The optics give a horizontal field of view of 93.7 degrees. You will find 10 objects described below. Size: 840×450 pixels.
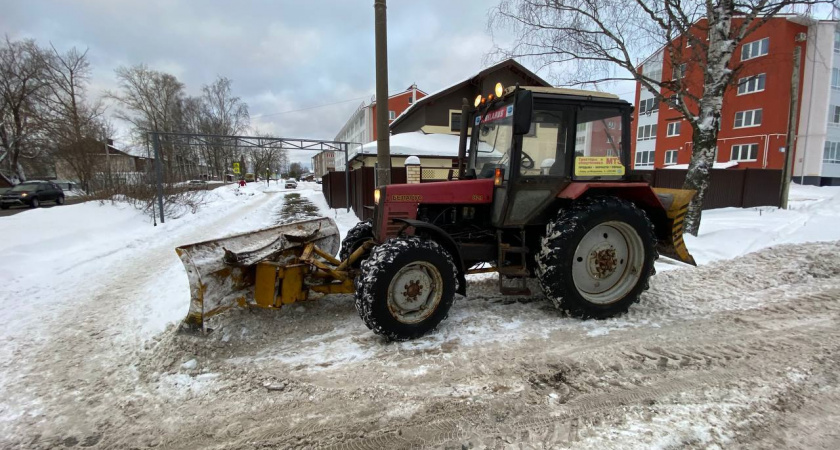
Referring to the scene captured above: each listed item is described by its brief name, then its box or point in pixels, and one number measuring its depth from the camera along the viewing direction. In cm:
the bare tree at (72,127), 1948
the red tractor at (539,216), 356
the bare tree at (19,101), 2783
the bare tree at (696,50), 753
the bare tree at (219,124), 4700
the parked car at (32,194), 2005
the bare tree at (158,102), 4044
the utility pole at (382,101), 647
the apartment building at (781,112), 2641
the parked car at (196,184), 1663
